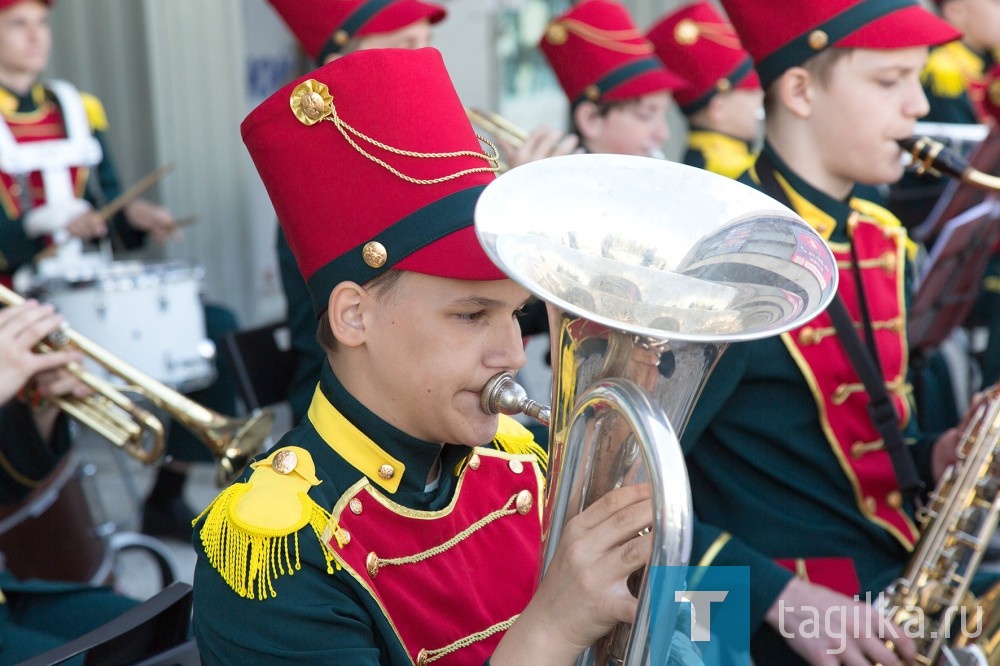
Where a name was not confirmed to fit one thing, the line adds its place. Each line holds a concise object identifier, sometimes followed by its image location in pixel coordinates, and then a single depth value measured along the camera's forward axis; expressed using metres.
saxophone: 2.17
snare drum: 3.52
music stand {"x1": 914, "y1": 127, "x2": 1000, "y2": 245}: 3.86
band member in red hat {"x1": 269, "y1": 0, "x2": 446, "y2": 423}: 2.90
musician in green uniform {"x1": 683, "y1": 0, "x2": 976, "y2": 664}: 2.23
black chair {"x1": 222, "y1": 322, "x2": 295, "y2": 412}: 3.11
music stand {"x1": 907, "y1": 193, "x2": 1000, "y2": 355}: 3.10
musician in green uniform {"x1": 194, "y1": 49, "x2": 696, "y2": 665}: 1.42
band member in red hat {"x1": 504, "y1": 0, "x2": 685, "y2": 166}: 3.92
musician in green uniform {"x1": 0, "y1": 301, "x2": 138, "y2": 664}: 2.09
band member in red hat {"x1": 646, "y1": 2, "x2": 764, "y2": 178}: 4.46
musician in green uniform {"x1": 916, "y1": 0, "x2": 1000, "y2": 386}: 4.95
